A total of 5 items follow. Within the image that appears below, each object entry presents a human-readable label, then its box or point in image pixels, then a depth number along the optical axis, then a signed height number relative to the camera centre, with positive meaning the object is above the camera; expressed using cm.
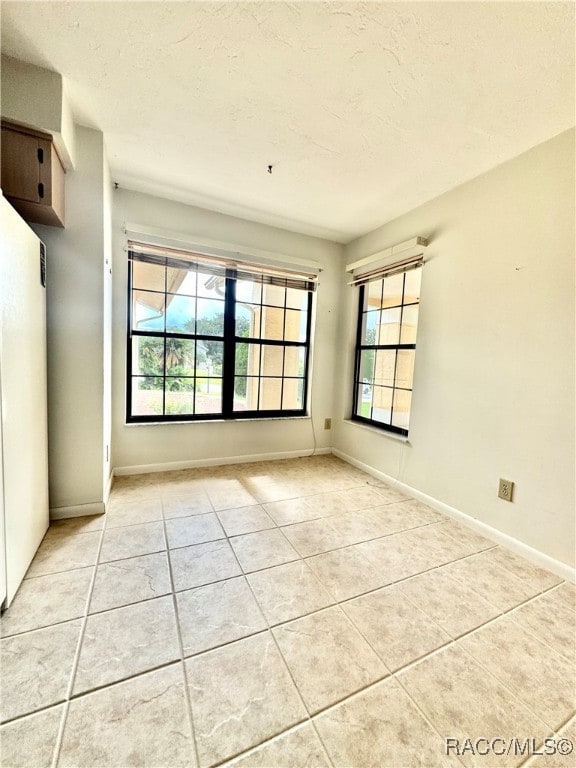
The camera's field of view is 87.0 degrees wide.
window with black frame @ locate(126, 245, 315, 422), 273 +16
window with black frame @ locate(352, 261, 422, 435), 271 +14
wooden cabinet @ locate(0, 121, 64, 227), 152 +90
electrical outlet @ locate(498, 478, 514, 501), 189 -77
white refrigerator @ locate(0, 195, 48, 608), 127 -25
